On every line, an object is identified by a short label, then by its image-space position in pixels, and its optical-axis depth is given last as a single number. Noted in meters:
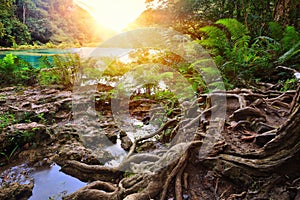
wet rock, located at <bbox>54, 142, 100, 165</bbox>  3.30
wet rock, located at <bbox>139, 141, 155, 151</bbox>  3.60
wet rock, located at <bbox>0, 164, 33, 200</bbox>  2.60
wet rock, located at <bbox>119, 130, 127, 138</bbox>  4.08
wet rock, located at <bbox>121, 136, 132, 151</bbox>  3.74
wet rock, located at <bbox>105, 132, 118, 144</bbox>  4.05
